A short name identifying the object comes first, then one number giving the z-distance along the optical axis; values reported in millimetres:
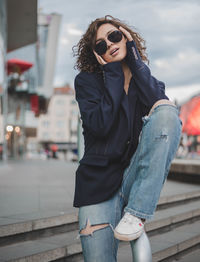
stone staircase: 3000
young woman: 1442
